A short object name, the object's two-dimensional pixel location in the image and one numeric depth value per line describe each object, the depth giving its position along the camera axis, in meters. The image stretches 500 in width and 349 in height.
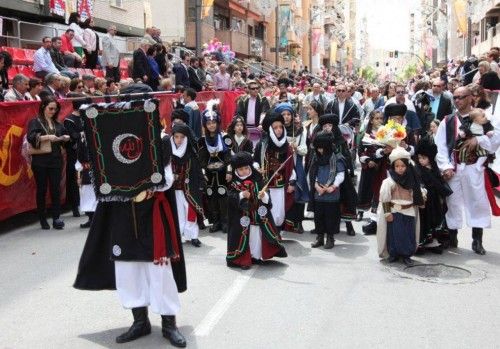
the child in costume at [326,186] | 8.23
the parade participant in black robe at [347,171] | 8.59
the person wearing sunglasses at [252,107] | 13.01
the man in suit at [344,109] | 12.27
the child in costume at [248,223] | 7.26
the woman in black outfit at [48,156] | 9.19
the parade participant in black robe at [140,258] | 4.90
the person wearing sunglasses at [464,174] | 7.83
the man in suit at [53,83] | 11.22
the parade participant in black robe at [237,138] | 9.41
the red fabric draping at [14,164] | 9.10
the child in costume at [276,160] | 8.66
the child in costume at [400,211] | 7.32
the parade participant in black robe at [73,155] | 9.78
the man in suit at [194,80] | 17.06
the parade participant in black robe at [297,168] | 8.88
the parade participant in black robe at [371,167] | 9.06
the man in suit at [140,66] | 14.91
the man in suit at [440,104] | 12.59
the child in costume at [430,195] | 7.84
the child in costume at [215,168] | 9.25
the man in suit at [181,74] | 16.73
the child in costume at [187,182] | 8.32
